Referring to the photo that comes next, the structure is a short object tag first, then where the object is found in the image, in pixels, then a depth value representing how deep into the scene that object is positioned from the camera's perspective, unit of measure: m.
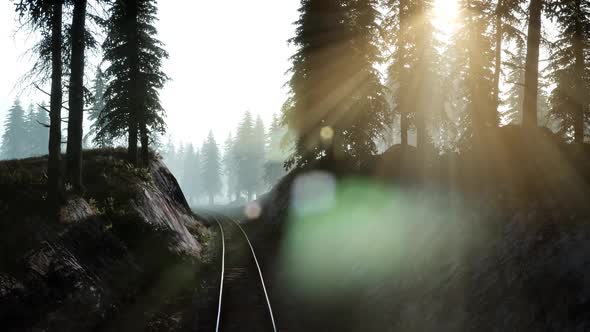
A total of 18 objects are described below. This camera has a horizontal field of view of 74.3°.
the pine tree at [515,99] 41.53
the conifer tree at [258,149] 69.38
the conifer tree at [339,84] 20.67
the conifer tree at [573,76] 24.72
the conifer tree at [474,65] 23.53
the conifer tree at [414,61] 21.88
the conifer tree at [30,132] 67.81
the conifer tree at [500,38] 22.15
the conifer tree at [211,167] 80.56
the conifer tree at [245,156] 68.38
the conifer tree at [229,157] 88.38
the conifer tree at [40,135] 68.12
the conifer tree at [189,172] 99.38
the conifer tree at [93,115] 47.86
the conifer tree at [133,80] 22.91
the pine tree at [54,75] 11.90
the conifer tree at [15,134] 67.25
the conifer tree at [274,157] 58.25
